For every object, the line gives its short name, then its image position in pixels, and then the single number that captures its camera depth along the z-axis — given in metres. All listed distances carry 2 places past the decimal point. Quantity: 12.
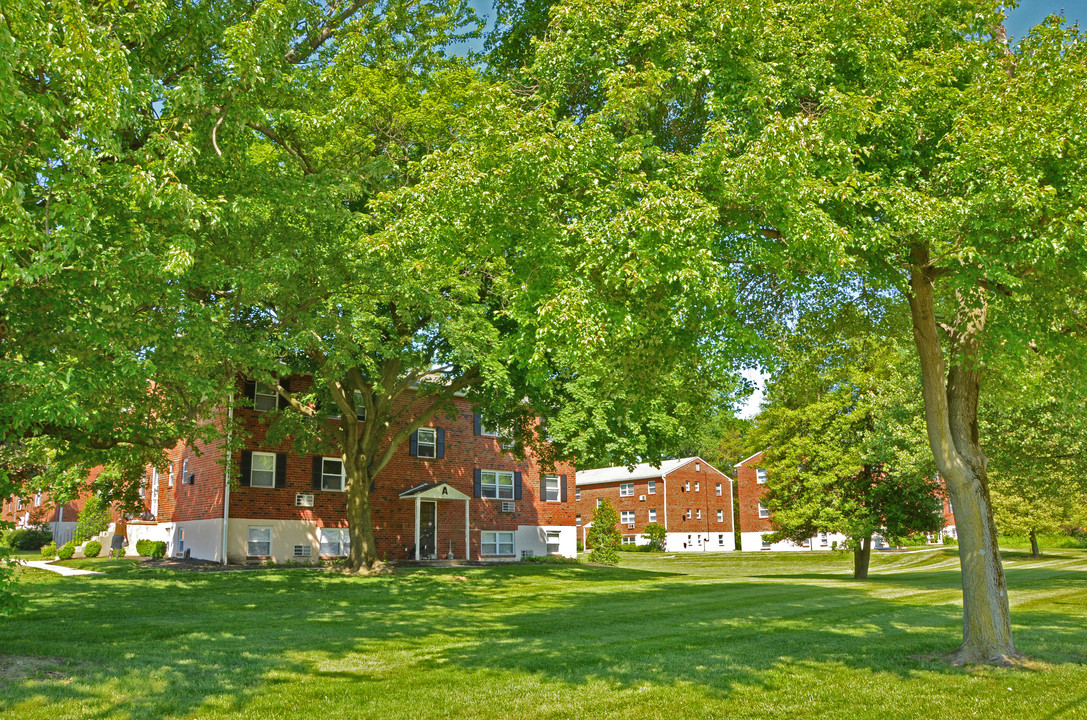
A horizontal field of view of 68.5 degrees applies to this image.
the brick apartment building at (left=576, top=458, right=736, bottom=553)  65.62
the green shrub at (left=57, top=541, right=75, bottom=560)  37.12
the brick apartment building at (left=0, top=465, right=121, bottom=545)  46.34
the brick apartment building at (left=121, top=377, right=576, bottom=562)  32.94
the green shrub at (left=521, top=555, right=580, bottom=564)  38.76
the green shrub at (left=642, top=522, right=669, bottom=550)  63.97
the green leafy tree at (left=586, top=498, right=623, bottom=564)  49.69
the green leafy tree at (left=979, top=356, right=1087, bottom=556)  25.30
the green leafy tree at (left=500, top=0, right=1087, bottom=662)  9.45
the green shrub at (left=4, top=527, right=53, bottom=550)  45.41
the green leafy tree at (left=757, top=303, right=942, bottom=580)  30.22
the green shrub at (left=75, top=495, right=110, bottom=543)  39.91
